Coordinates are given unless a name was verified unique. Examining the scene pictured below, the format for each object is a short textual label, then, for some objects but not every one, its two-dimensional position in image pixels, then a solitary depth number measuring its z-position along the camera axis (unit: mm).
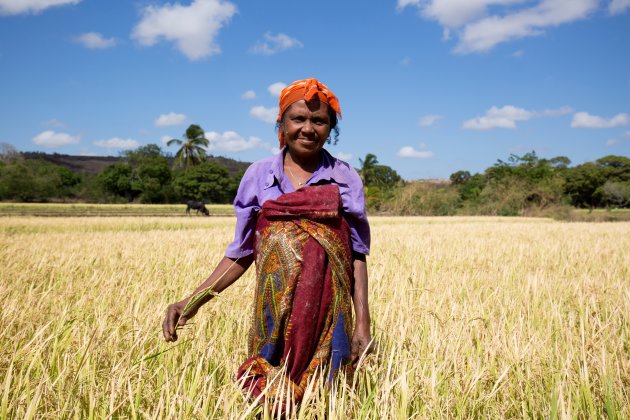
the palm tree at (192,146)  52625
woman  1592
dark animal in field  27672
